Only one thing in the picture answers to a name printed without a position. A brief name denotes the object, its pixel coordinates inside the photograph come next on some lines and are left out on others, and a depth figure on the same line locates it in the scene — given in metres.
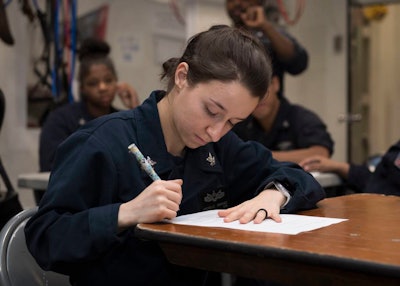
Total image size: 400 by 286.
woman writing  1.24
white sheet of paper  1.20
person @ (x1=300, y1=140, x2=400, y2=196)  2.11
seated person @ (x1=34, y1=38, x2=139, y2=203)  3.17
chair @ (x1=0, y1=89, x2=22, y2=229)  2.19
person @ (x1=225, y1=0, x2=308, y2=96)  3.15
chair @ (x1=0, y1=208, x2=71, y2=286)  1.39
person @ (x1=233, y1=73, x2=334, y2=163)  3.03
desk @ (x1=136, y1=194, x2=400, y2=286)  0.93
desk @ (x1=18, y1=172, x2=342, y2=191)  2.56
